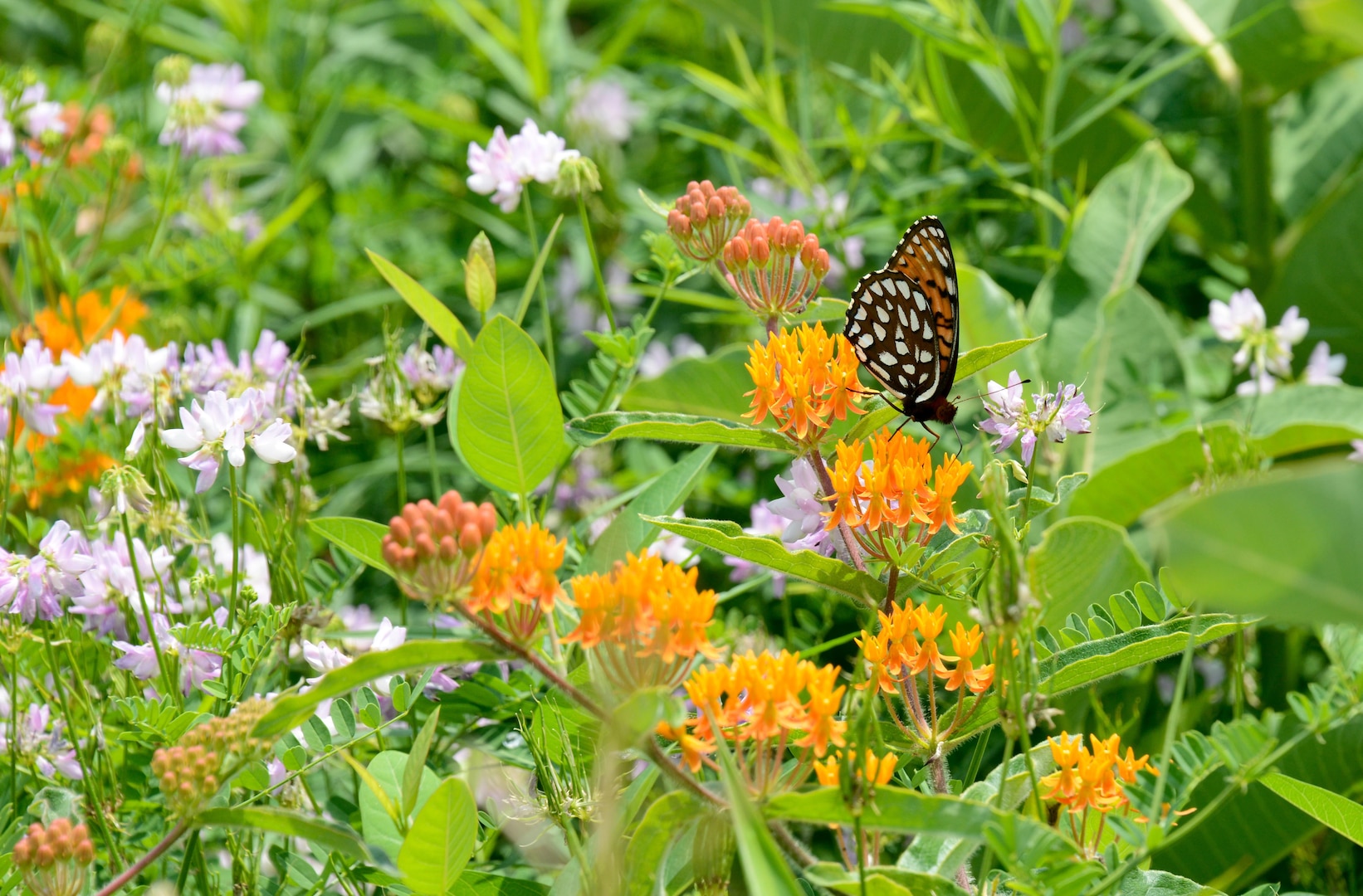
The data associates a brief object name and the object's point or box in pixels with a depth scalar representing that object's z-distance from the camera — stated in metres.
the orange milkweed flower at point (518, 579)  1.37
